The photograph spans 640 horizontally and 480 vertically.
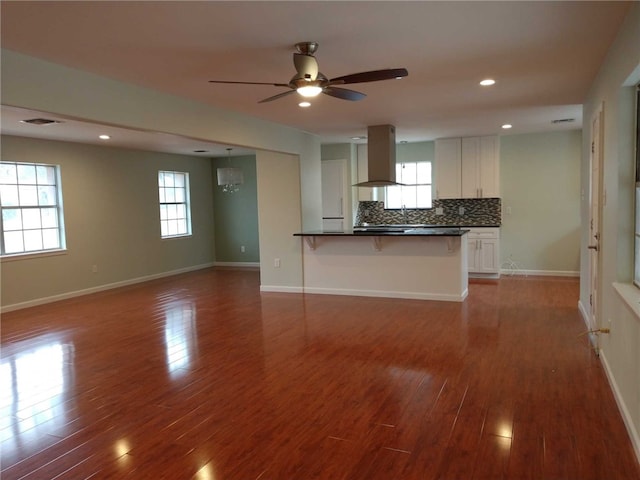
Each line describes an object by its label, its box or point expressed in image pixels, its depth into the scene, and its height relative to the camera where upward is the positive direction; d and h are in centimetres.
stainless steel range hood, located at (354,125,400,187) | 640 +76
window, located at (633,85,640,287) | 282 -2
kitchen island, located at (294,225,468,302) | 603 -73
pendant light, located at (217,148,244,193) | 834 +69
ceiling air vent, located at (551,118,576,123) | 628 +114
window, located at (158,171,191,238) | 909 +25
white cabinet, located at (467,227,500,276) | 761 -70
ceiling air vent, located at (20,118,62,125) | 521 +113
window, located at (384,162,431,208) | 841 +38
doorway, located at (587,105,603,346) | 376 -10
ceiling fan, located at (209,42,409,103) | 288 +83
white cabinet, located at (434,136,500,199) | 764 +66
